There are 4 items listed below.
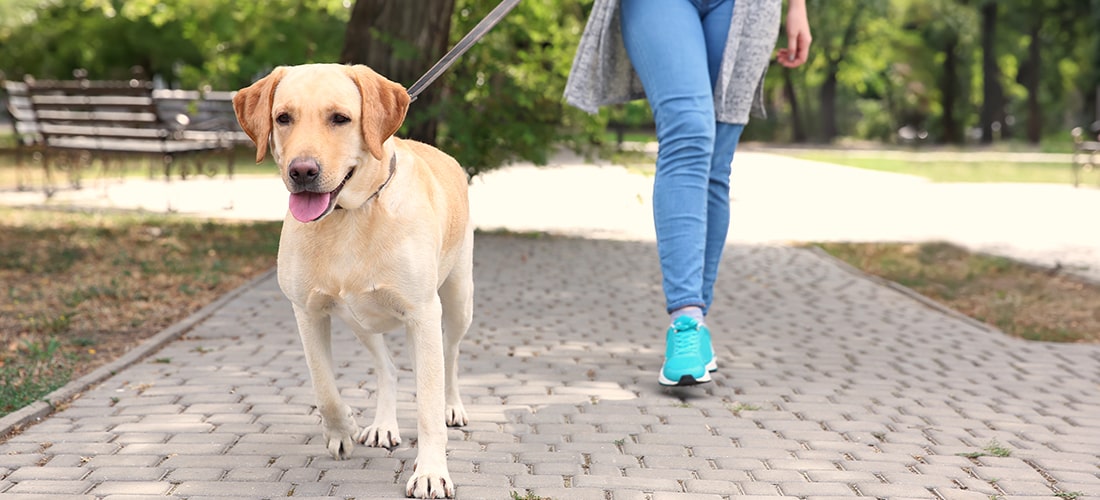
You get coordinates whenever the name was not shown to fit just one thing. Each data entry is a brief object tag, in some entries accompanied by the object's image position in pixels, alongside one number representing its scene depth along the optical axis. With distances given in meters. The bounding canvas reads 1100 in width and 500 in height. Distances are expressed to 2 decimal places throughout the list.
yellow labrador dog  3.27
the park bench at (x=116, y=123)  13.38
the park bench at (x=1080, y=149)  21.47
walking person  4.92
